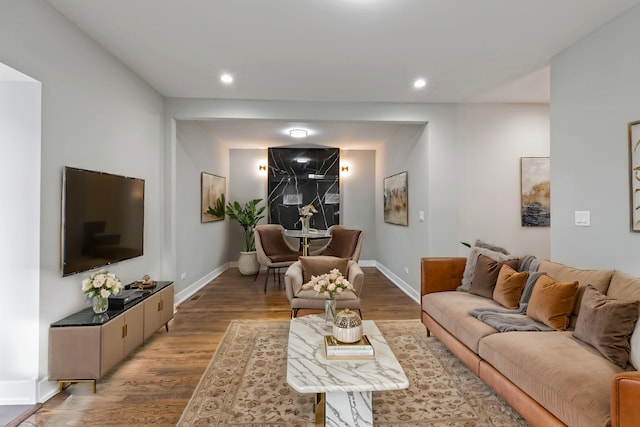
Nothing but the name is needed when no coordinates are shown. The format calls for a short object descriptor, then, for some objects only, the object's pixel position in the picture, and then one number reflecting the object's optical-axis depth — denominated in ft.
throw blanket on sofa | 7.51
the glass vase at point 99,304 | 8.23
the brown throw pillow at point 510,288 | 8.96
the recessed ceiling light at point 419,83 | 11.89
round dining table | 18.69
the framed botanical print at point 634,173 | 7.56
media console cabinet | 7.48
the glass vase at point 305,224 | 19.66
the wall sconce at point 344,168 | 24.11
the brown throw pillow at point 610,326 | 5.84
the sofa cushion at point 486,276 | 9.85
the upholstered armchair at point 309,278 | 11.21
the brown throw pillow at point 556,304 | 7.45
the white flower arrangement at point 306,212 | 19.80
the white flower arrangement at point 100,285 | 8.01
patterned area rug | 6.64
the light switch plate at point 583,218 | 8.86
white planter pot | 20.54
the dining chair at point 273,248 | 17.81
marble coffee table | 5.58
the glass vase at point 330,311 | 8.43
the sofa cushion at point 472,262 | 10.49
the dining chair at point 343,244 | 16.62
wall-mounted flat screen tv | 7.99
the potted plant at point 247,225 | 20.56
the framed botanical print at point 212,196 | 18.40
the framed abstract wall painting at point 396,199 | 17.21
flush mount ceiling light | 18.71
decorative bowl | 6.81
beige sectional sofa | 4.65
